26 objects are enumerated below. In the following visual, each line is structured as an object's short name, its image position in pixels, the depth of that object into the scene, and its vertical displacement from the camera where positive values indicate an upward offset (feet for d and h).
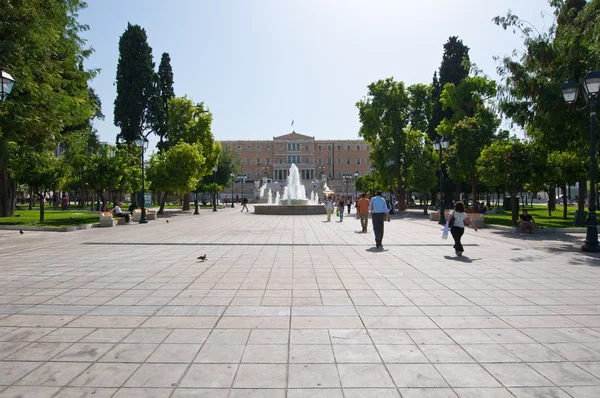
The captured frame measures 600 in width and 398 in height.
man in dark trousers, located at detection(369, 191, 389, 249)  38.22 -1.45
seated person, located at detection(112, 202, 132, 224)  70.42 -2.61
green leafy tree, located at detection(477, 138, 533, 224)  59.52 +4.43
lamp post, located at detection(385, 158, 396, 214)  104.48 +9.62
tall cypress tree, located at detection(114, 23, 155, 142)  132.67 +36.53
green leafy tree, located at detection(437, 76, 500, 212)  84.33 +12.26
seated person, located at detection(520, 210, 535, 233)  52.80 -2.99
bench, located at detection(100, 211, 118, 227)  64.18 -3.10
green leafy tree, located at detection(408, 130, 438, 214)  105.91 +7.09
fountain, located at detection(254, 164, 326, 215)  103.50 -2.44
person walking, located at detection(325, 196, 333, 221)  79.78 -1.70
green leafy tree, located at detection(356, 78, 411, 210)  121.80 +23.27
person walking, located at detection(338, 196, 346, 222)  78.69 -1.54
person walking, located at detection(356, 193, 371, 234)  52.54 -1.25
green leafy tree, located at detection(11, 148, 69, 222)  77.44 +4.95
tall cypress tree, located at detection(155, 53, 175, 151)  139.03 +35.29
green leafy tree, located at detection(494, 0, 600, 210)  46.34 +13.83
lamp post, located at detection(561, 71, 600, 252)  34.04 +6.65
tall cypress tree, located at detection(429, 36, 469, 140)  131.44 +41.30
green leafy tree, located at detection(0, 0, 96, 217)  46.01 +15.47
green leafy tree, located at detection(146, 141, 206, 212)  101.55 +6.87
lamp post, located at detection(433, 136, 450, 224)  68.49 +8.68
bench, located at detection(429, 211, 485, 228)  62.54 -2.99
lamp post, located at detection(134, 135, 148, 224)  69.15 +8.95
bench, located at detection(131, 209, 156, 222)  79.05 -3.04
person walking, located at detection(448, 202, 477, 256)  32.83 -1.84
